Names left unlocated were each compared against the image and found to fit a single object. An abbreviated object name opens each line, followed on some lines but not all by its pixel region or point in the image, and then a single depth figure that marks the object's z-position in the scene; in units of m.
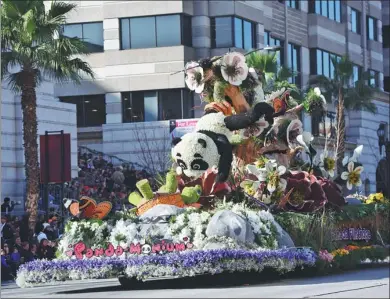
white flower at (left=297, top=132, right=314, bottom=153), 25.81
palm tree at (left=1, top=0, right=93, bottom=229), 30.47
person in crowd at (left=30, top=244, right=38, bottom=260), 26.75
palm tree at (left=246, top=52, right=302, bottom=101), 39.56
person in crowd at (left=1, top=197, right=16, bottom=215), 30.64
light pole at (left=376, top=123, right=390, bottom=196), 33.91
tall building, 51.47
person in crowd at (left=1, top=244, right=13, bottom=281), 25.72
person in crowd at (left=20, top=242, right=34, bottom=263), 26.27
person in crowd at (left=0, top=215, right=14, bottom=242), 26.75
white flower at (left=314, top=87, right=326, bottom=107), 30.33
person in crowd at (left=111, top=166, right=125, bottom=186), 39.69
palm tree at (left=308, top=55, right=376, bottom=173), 51.03
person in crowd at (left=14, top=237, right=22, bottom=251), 26.48
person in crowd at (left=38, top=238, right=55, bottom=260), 26.77
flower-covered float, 20.88
